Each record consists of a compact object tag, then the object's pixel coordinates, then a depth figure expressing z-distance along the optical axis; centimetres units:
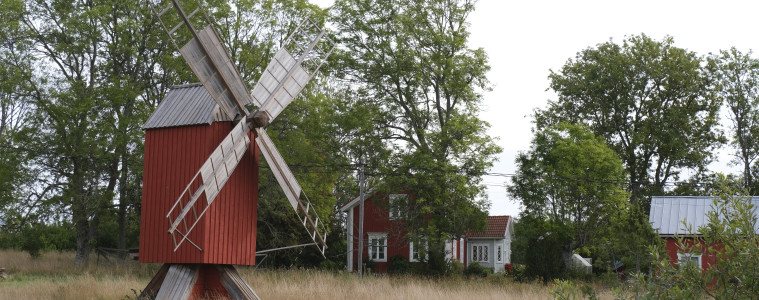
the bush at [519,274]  3056
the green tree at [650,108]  4131
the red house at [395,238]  3509
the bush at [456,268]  3247
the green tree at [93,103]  2981
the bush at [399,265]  3547
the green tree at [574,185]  3412
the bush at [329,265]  3630
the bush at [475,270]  3473
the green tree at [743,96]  4138
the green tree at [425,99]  3181
